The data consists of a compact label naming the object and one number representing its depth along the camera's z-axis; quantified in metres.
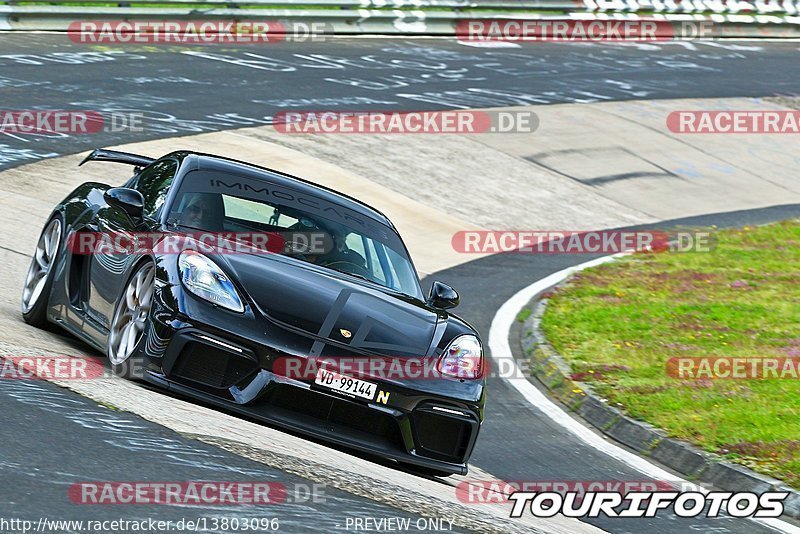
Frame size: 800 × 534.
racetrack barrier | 41.94
